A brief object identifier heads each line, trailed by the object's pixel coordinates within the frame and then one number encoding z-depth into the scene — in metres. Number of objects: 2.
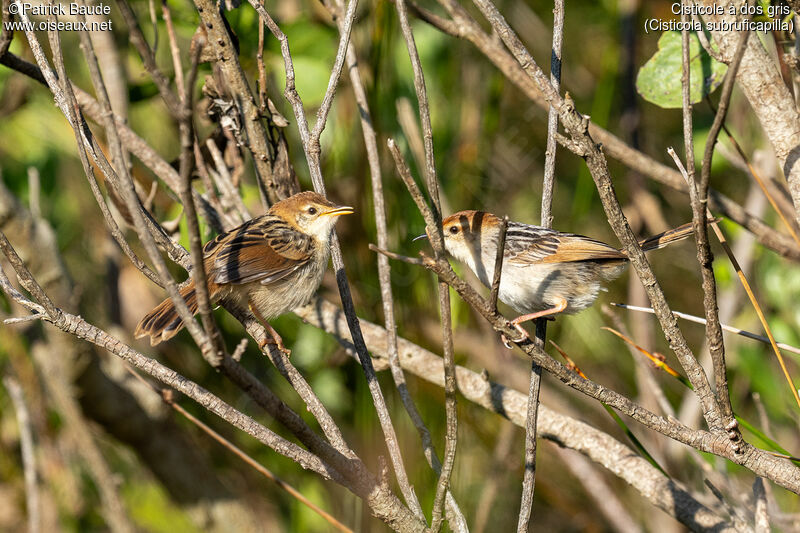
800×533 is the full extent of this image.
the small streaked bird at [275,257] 6.50
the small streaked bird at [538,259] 6.81
